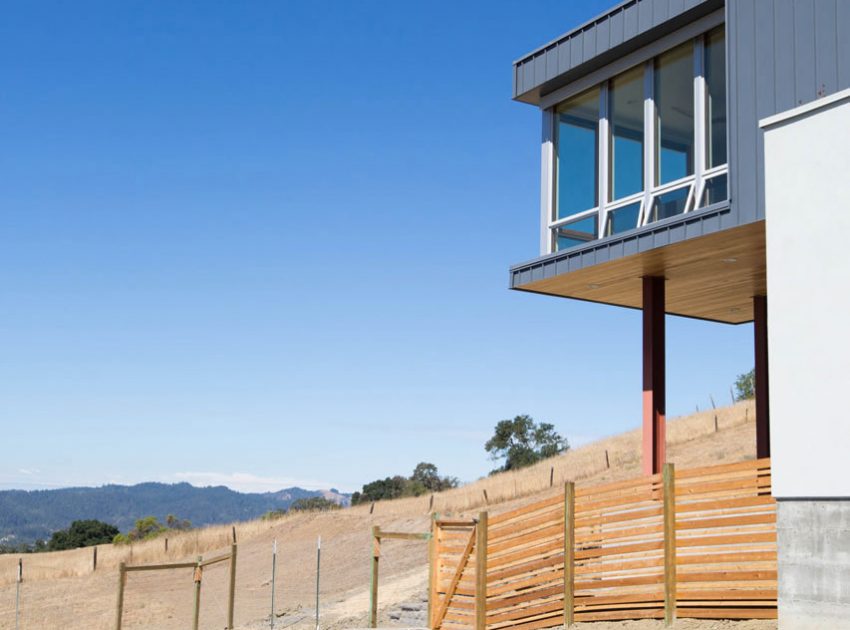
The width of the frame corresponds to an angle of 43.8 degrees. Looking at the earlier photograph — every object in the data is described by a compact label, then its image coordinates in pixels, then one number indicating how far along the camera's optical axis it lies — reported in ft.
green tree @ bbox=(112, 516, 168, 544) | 226.58
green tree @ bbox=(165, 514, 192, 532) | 261.28
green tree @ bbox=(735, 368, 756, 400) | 204.99
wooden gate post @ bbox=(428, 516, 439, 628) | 53.57
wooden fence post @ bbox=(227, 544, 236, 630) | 66.23
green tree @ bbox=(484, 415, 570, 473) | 254.27
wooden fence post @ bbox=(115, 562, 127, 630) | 61.82
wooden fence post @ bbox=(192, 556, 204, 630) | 64.08
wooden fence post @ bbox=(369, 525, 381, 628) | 57.67
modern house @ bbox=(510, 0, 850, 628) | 34.88
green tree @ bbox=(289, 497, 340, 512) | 203.70
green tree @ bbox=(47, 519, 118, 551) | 281.95
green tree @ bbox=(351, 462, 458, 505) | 288.92
